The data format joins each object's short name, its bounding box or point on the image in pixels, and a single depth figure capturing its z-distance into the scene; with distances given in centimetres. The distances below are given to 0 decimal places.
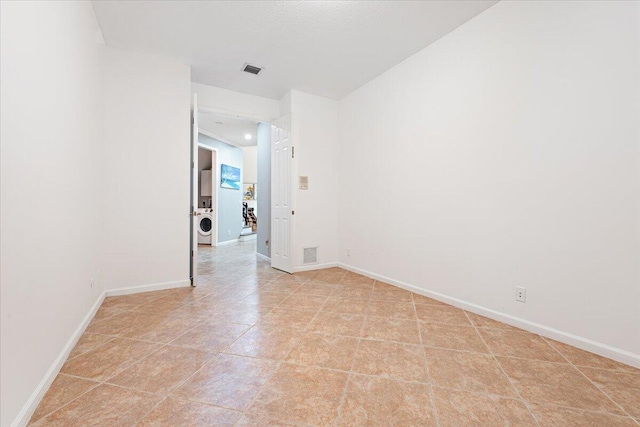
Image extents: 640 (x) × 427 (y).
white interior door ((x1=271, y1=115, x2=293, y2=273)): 418
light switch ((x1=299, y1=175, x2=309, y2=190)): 430
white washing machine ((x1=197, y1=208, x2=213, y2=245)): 710
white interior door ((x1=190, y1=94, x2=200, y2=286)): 343
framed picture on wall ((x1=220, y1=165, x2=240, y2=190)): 720
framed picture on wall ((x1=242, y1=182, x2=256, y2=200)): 1106
